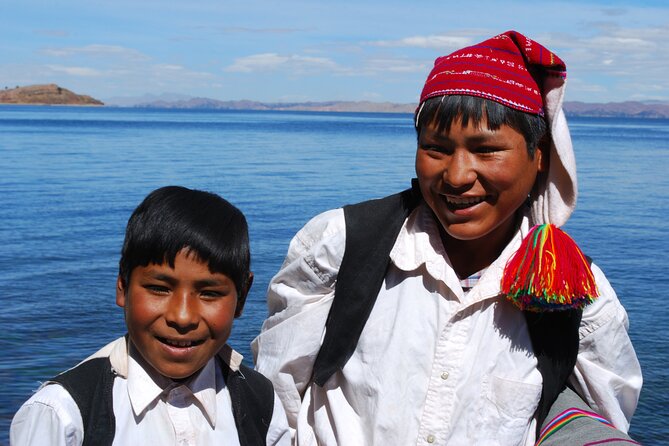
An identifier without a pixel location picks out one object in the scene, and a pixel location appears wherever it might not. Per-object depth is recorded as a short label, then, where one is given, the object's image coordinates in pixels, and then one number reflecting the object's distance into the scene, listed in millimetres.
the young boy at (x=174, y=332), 2227
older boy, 2543
